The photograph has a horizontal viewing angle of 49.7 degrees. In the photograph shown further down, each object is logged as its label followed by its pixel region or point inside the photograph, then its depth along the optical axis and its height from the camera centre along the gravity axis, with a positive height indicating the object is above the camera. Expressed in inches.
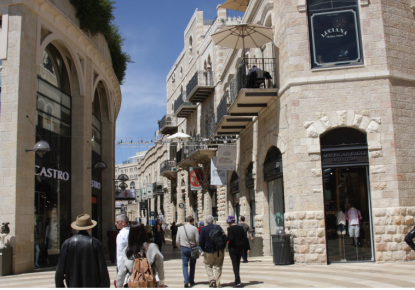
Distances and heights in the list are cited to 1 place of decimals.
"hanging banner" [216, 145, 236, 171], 842.2 +105.1
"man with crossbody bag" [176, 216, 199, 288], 399.5 -25.8
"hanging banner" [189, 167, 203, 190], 1202.6 +98.3
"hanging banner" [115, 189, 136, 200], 1194.0 +56.8
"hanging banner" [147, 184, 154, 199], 2062.7 +121.4
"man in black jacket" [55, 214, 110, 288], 211.0 -22.0
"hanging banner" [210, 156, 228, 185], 904.3 +76.7
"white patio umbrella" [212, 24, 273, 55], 646.1 +264.0
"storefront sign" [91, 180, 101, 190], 822.2 +62.4
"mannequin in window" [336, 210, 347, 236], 547.2 -15.2
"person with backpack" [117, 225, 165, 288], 220.2 -23.9
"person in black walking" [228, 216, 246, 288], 406.6 -27.2
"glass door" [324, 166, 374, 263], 541.6 -5.0
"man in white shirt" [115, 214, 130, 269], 268.2 -11.4
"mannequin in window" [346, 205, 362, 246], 544.7 -14.3
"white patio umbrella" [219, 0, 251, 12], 1074.1 +500.0
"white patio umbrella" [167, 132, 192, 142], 995.6 +178.7
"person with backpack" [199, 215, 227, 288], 380.2 -32.5
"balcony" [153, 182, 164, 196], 1973.4 +121.4
